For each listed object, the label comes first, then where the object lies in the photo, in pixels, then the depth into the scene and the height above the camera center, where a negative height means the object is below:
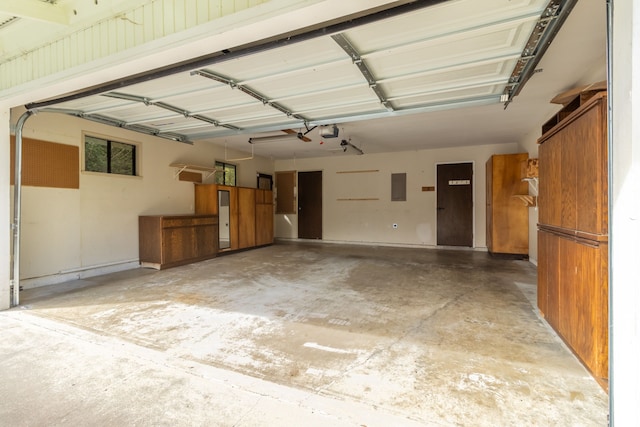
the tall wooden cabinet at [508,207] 6.04 -0.04
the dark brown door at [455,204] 7.59 +0.04
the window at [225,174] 7.47 +0.90
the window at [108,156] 4.86 +0.92
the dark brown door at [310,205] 9.28 +0.07
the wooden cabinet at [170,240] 5.34 -0.58
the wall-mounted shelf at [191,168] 6.22 +0.89
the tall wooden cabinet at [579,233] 1.79 -0.20
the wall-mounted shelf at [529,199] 5.48 +0.11
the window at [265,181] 9.09 +0.83
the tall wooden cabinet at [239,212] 6.68 -0.09
